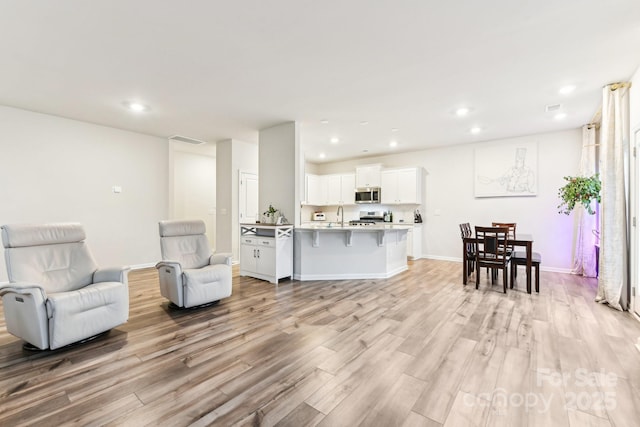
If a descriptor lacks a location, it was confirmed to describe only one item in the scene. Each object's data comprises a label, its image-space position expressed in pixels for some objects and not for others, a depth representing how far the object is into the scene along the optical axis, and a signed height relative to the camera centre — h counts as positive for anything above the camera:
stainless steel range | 7.77 -0.22
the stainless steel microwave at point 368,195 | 7.67 +0.41
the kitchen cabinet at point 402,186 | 7.05 +0.61
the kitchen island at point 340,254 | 4.94 -0.77
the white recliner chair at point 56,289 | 2.38 -0.73
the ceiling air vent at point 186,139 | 6.15 +1.54
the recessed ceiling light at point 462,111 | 4.50 +1.56
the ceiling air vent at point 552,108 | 4.33 +1.55
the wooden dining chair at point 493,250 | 4.12 -0.60
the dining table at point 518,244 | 4.14 -0.50
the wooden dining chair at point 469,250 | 4.70 -0.67
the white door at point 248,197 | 6.53 +0.28
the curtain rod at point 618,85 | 3.44 +1.50
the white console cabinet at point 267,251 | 4.75 -0.70
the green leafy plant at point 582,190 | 4.06 +0.28
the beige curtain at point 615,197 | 3.41 +0.15
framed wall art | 5.87 +0.84
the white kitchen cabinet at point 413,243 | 6.92 -0.79
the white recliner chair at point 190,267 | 3.39 -0.73
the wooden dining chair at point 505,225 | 5.23 -0.27
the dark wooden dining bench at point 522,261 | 4.18 -0.75
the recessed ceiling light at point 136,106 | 4.27 +1.57
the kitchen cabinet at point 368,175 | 7.64 +0.93
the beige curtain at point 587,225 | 5.05 -0.26
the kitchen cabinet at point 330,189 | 8.29 +0.61
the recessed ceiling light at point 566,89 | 3.69 +1.56
